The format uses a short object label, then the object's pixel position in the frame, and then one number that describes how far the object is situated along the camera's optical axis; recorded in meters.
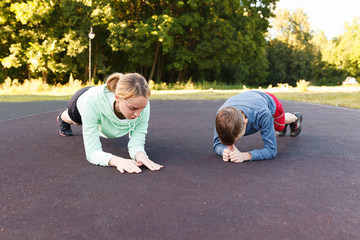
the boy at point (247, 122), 2.00
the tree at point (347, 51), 33.19
